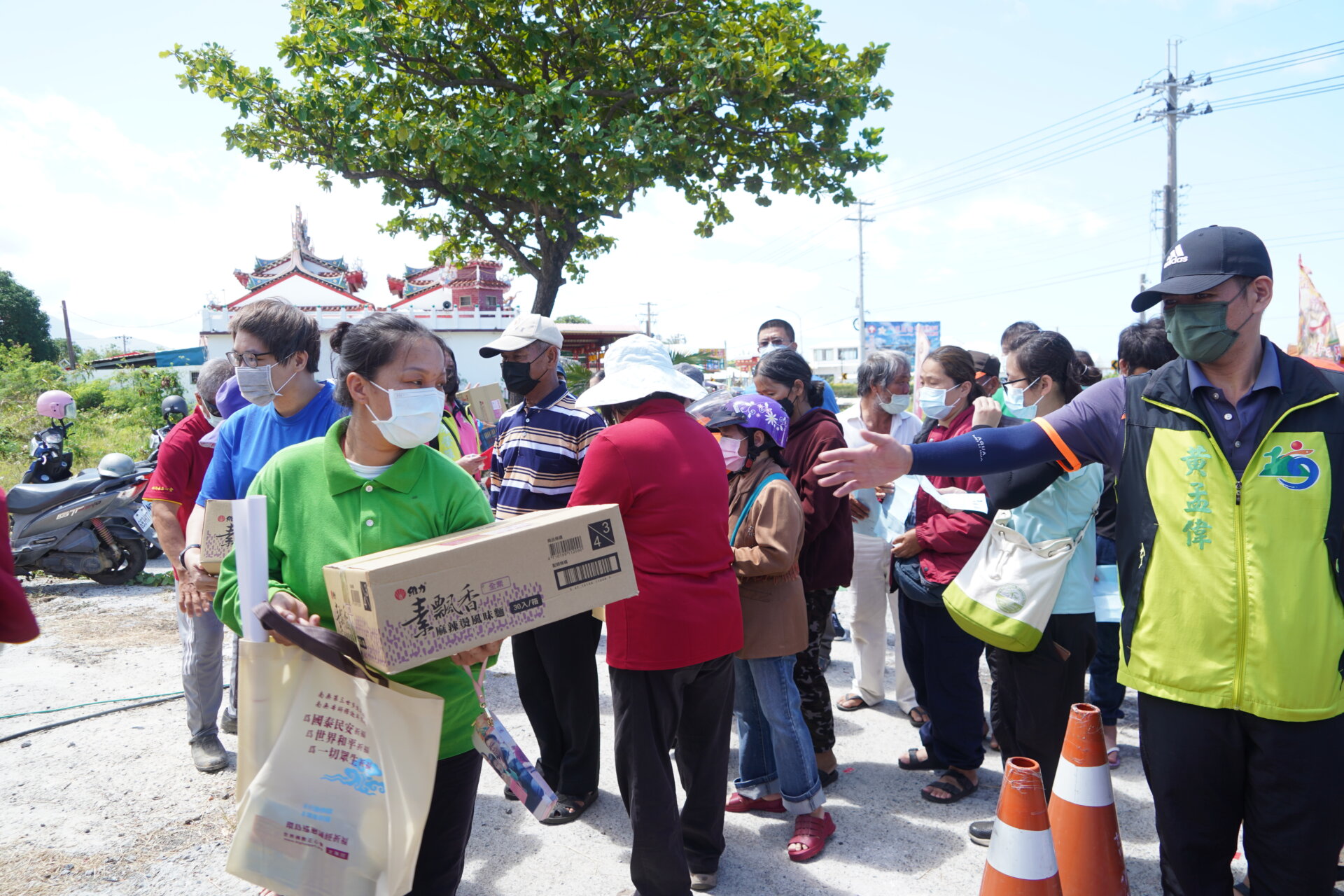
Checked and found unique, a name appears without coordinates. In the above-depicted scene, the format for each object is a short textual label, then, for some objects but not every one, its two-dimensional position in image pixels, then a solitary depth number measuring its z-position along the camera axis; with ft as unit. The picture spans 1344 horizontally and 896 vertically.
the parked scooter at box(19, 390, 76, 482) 26.99
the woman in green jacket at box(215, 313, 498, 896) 6.72
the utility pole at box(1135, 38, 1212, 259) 71.25
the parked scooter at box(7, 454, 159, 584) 23.67
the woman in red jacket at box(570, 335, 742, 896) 8.98
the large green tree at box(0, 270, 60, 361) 138.31
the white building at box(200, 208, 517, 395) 112.88
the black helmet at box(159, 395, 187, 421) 34.40
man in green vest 6.45
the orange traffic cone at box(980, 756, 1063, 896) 8.16
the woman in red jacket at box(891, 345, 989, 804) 12.07
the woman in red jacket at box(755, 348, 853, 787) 12.29
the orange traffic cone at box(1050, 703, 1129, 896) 8.79
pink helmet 28.74
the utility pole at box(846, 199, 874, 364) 146.30
